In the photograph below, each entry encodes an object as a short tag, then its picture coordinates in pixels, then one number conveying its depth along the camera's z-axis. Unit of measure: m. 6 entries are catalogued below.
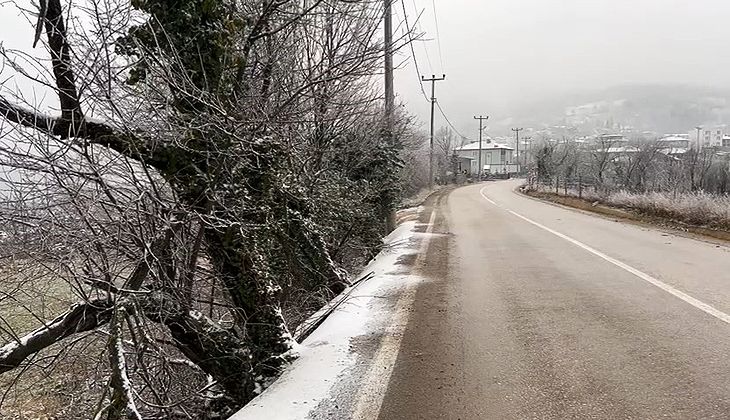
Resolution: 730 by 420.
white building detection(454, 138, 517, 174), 122.19
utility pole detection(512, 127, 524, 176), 110.57
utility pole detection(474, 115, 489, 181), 87.12
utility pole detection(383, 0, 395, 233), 9.93
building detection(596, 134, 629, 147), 54.41
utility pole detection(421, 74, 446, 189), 48.09
